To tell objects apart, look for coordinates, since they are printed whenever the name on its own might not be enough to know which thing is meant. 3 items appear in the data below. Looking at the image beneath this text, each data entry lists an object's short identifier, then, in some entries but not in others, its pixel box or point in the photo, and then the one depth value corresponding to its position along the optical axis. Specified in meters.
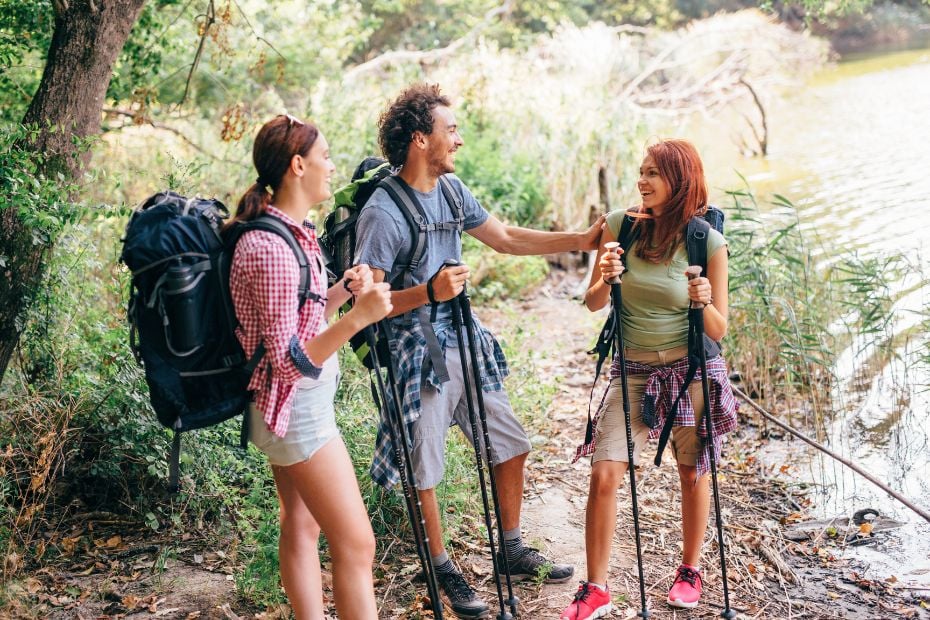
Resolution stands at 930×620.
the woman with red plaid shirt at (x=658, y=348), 3.29
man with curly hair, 3.24
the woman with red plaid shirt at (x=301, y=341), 2.47
